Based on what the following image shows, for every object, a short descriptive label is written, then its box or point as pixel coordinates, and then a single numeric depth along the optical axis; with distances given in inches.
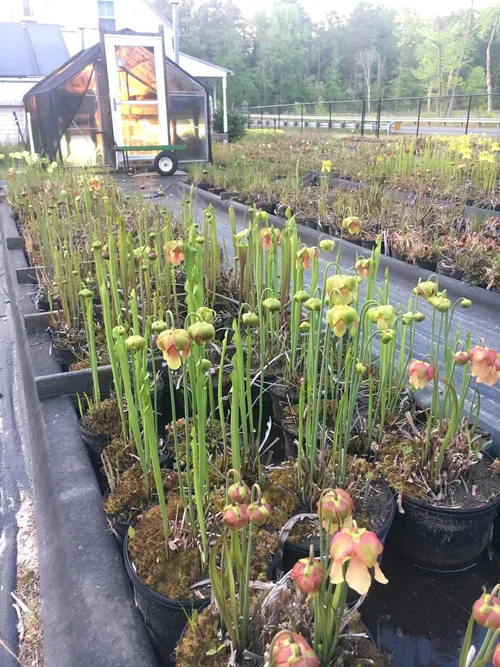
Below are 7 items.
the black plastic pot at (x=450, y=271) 140.4
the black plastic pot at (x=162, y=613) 45.2
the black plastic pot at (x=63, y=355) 96.7
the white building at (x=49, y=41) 805.2
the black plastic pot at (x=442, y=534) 56.2
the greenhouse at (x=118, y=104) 363.9
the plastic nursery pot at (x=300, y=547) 51.9
